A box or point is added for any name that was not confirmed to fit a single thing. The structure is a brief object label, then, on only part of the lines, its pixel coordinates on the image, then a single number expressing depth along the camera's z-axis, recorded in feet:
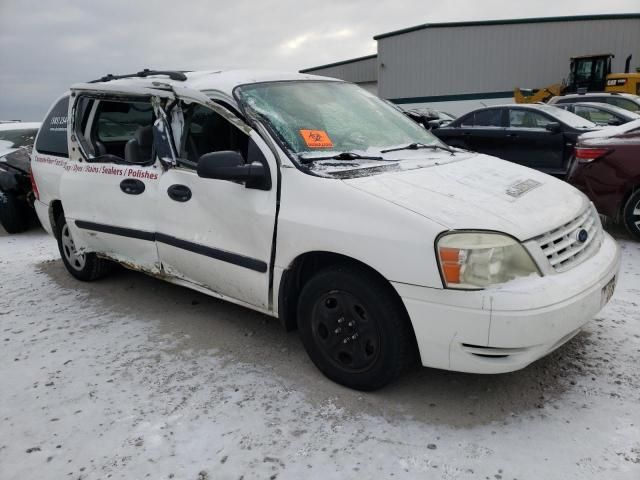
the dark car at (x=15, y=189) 22.75
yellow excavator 67.67
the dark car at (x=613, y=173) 17.71
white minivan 7.80
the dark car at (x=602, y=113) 31.48
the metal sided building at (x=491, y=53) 92.89
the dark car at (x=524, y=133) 27.32
